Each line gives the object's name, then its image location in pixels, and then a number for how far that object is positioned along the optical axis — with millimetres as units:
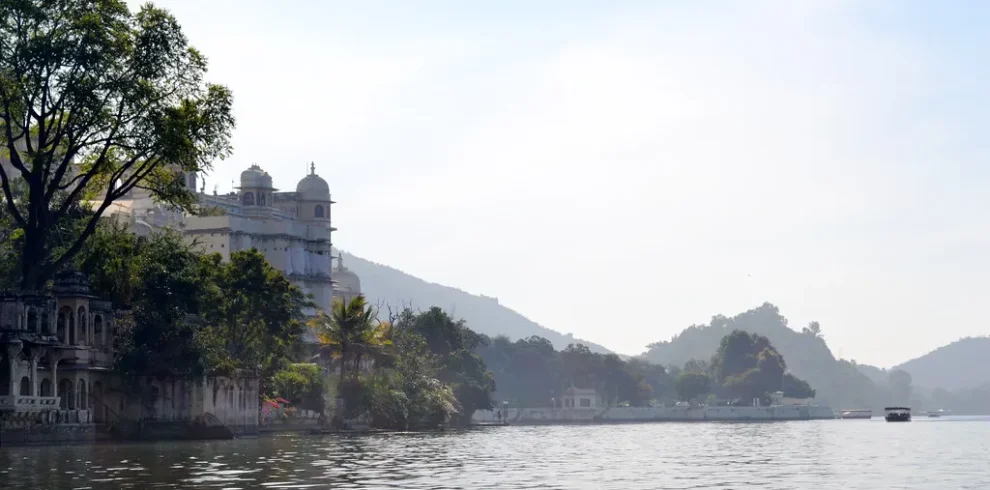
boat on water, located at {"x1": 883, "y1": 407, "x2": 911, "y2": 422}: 186000
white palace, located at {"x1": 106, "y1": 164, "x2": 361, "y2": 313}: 138625
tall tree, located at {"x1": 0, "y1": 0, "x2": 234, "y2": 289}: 64812
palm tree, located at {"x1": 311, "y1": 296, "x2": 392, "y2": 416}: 104500
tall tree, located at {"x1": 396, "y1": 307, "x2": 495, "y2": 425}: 145750
